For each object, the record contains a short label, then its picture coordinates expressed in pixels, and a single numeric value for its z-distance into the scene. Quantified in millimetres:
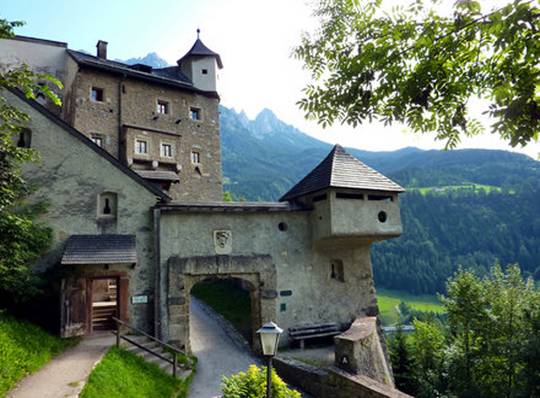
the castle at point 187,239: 11805
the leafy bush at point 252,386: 7395
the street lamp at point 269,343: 6512
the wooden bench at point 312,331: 13641
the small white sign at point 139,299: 12170
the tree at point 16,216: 8558
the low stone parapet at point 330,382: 9711
